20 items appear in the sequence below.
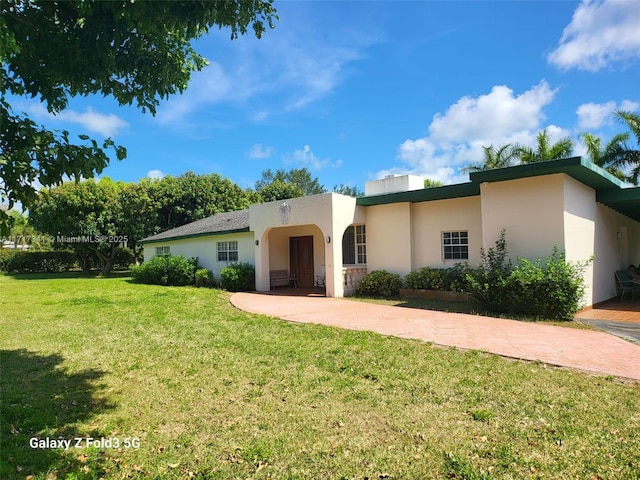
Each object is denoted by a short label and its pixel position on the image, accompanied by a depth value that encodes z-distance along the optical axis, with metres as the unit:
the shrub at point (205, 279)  18.70
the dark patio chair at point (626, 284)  12.12
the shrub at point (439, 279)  11.99
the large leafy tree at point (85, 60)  3.29
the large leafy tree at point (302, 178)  66.00
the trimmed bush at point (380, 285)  13.68
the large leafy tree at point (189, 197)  30.17
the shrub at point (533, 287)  8.91
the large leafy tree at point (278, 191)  38.03
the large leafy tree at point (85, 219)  25.44
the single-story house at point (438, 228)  10.14
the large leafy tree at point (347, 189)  70.75
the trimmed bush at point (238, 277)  16.80
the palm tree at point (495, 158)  25.72
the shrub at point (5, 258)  31.55
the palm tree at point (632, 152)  21.64
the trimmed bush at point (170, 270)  19.56
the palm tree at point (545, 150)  22.92
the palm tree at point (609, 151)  22.41
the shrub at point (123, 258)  33.28
